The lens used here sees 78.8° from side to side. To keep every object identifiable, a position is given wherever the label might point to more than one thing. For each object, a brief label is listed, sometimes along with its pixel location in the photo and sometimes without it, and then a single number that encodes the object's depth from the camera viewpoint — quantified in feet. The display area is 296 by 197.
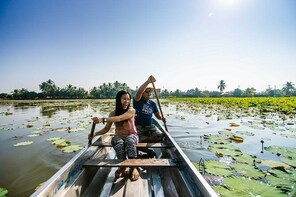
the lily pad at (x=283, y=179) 7.93
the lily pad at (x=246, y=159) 11.52
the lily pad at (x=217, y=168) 9.61
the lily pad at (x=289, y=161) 10.66
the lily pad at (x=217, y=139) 16.46
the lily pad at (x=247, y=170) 9.47
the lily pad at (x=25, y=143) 16.85
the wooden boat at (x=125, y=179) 5.59
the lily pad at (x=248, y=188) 7.36
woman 8.10
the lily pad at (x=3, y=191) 8.23
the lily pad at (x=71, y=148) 14.83
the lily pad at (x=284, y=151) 12.18
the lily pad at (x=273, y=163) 10.48
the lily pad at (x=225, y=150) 12.90
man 13.05
